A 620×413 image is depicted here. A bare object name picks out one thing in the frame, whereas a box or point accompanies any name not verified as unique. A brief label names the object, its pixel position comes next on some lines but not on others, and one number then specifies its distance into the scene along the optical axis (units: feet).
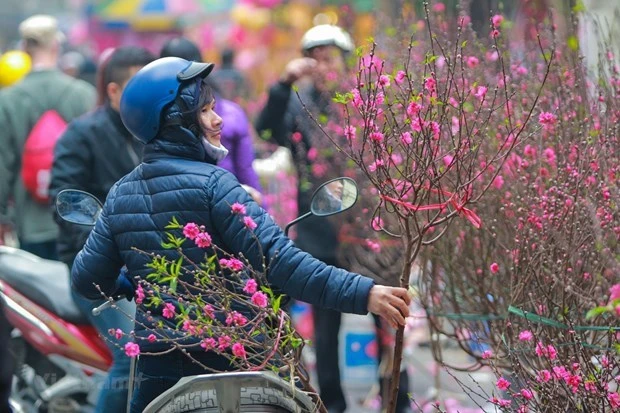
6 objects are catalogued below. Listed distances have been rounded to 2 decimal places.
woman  29.48
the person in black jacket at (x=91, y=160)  44.65
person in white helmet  55.57
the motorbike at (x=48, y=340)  46.83
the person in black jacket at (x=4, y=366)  33.53
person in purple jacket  50.01
